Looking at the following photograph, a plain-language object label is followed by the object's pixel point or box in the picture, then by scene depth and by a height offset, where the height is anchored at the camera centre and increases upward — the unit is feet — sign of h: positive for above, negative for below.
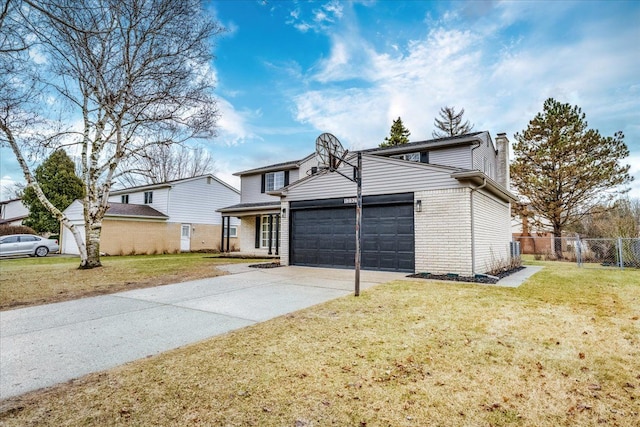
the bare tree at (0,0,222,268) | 37.50 +17.86
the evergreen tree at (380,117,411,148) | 107.76 +34.44
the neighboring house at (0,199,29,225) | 128.98 +10.49
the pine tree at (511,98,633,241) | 64.90 +14.70
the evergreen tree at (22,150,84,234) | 88.38 +12.35
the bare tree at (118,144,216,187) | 105.40 +24.46
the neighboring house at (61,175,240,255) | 70.38 +4.04
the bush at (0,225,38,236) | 84.28 +1.40
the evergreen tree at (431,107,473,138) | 109.95 +38.54
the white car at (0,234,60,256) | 62.85 -1.96
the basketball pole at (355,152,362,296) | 22.94 +0.43
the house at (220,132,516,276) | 31.99 +2.59
